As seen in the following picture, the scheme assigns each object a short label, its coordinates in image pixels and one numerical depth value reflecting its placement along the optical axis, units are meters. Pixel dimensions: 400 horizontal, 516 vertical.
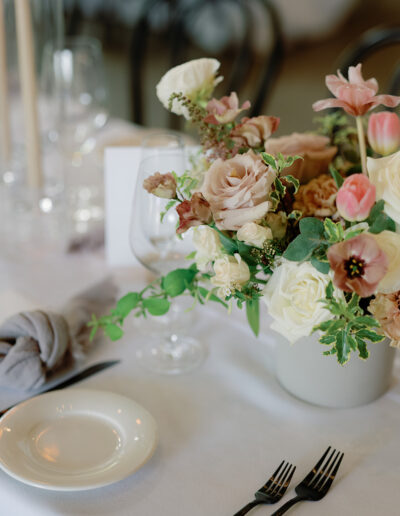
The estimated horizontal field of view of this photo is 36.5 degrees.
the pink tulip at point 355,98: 0.66
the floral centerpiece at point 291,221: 0.60
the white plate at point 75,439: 0.67
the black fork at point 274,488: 0.67
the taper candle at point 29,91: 1.23
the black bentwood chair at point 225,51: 2.53
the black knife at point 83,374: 0.85
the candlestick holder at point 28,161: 1.27
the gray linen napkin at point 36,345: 0.83
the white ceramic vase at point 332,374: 0.80
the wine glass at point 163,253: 0.85
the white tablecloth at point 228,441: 0.67
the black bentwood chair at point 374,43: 1.75
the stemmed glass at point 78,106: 1.60
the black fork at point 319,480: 0.68
